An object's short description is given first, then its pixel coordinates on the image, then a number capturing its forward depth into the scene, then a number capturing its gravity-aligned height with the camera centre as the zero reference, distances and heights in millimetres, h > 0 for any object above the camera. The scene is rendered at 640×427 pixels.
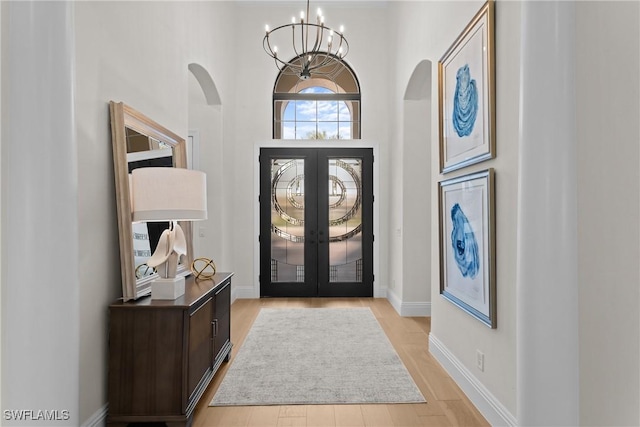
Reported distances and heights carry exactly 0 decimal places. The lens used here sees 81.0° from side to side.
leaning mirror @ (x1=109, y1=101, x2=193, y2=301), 2086 +232
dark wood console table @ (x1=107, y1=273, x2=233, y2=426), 1936 -787
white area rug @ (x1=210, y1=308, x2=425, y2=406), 2410 -1192
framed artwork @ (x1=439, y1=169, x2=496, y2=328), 2119 -223
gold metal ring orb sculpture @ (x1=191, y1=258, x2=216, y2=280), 2811 -484
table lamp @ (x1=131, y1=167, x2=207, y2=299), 2041 +31
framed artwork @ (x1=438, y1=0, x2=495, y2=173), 2131 +754
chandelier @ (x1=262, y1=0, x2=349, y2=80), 5270 +2401
